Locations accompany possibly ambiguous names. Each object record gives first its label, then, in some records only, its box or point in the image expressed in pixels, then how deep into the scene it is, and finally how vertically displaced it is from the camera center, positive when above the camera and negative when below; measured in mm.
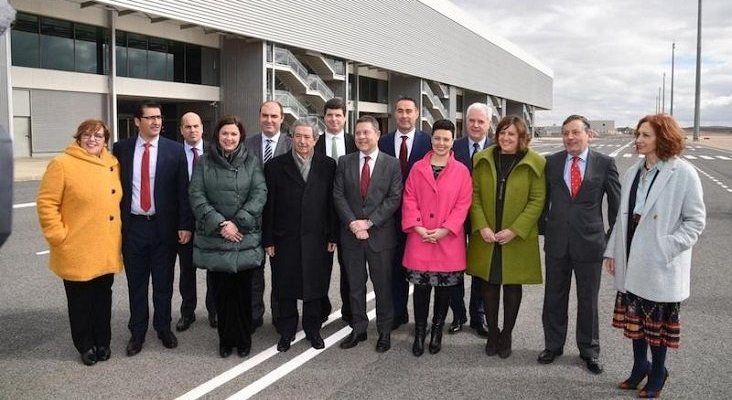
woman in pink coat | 4758 -572
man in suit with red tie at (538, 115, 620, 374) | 4496 -576
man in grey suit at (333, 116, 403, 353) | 4918 -533
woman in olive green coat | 4676 -510
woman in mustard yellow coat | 4230 -554
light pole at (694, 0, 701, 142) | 55500 +8036
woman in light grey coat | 3676 -540
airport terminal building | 25219 +5352
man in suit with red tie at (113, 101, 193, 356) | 4766 -498
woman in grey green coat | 4590 -529
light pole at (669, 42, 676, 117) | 77625 +11375
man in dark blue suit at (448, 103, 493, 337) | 5332 -109
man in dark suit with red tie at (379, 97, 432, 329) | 5469 +64
